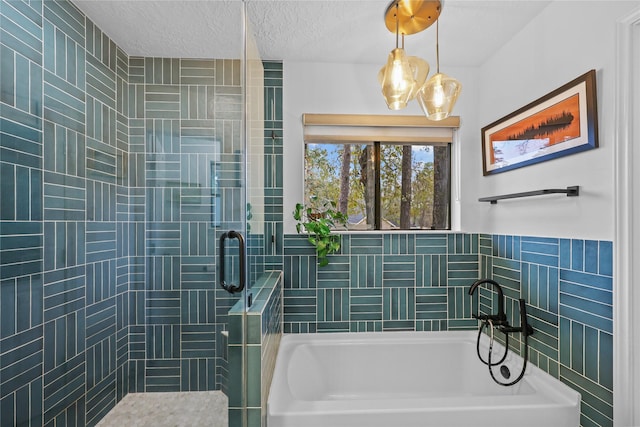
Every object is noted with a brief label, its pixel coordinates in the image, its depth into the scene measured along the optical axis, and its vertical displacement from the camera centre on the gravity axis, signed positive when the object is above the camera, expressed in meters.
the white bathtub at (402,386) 1.32 -0.91
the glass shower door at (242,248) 1.21 -0.14
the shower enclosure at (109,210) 0.84 +0.02
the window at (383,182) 2.31 +0.25
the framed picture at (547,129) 1.36 +0.46
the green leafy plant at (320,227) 2.06 -0.08
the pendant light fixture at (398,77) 1.37 +0.63
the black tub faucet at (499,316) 1.79 -0.60
